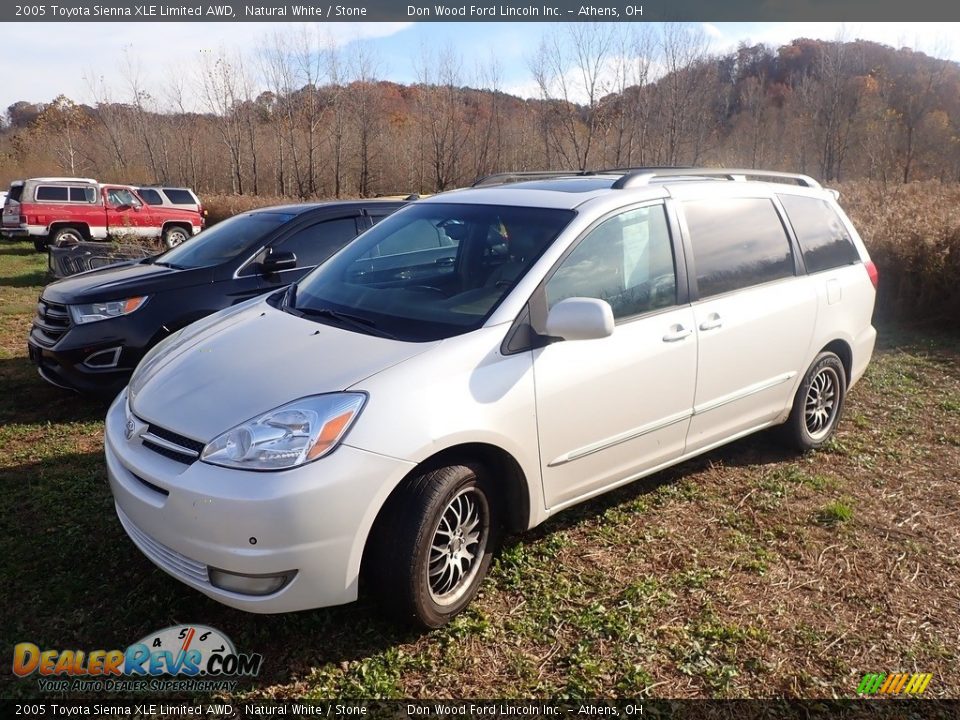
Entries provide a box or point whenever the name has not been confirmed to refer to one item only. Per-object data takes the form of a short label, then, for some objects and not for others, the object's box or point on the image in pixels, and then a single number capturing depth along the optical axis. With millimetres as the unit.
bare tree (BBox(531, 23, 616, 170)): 29984
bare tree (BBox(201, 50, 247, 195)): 35156
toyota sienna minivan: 2559
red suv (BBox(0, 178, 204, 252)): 18406
